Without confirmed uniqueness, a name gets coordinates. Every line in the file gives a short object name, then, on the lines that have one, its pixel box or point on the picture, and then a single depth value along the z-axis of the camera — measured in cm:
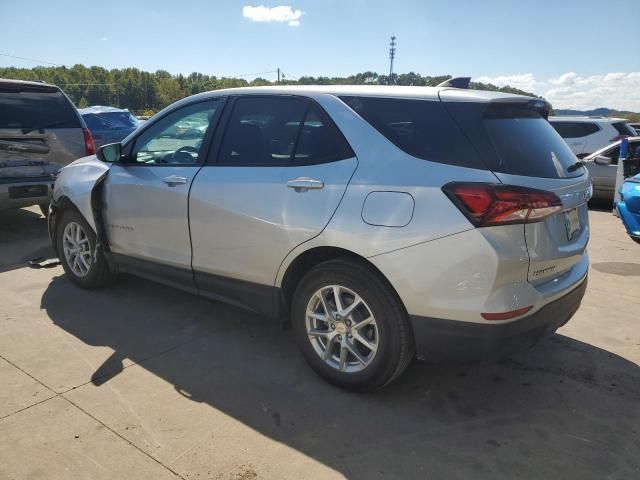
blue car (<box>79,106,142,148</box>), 1261
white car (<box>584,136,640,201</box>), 950
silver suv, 252
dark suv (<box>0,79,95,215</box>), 625
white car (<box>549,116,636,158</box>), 1143
